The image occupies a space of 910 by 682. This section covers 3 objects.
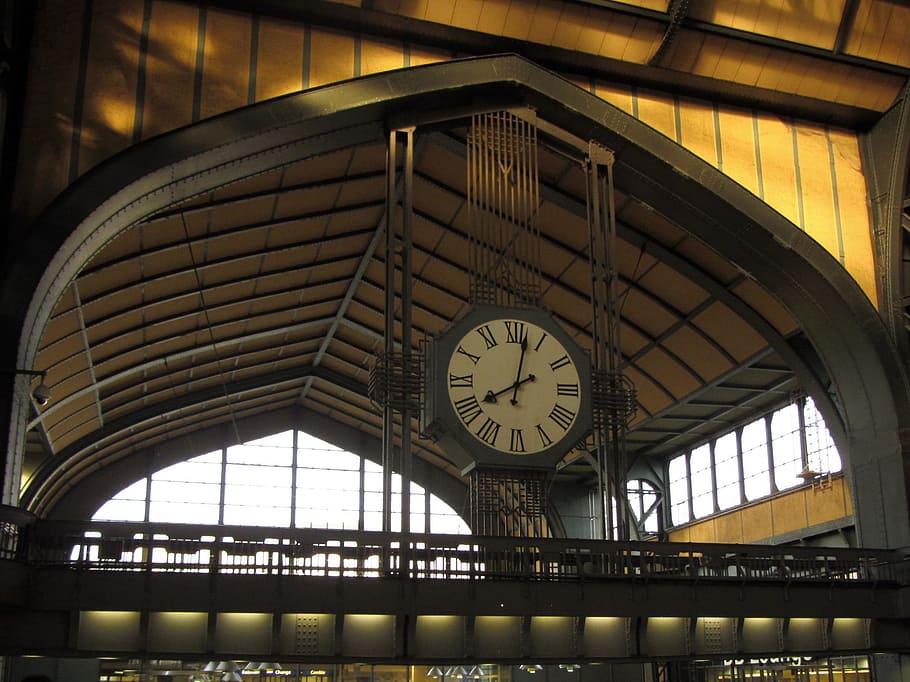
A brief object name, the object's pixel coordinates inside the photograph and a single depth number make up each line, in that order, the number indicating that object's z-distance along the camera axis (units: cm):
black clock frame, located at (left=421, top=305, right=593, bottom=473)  1775
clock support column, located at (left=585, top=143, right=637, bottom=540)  1895
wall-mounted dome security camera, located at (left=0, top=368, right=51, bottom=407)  1988
